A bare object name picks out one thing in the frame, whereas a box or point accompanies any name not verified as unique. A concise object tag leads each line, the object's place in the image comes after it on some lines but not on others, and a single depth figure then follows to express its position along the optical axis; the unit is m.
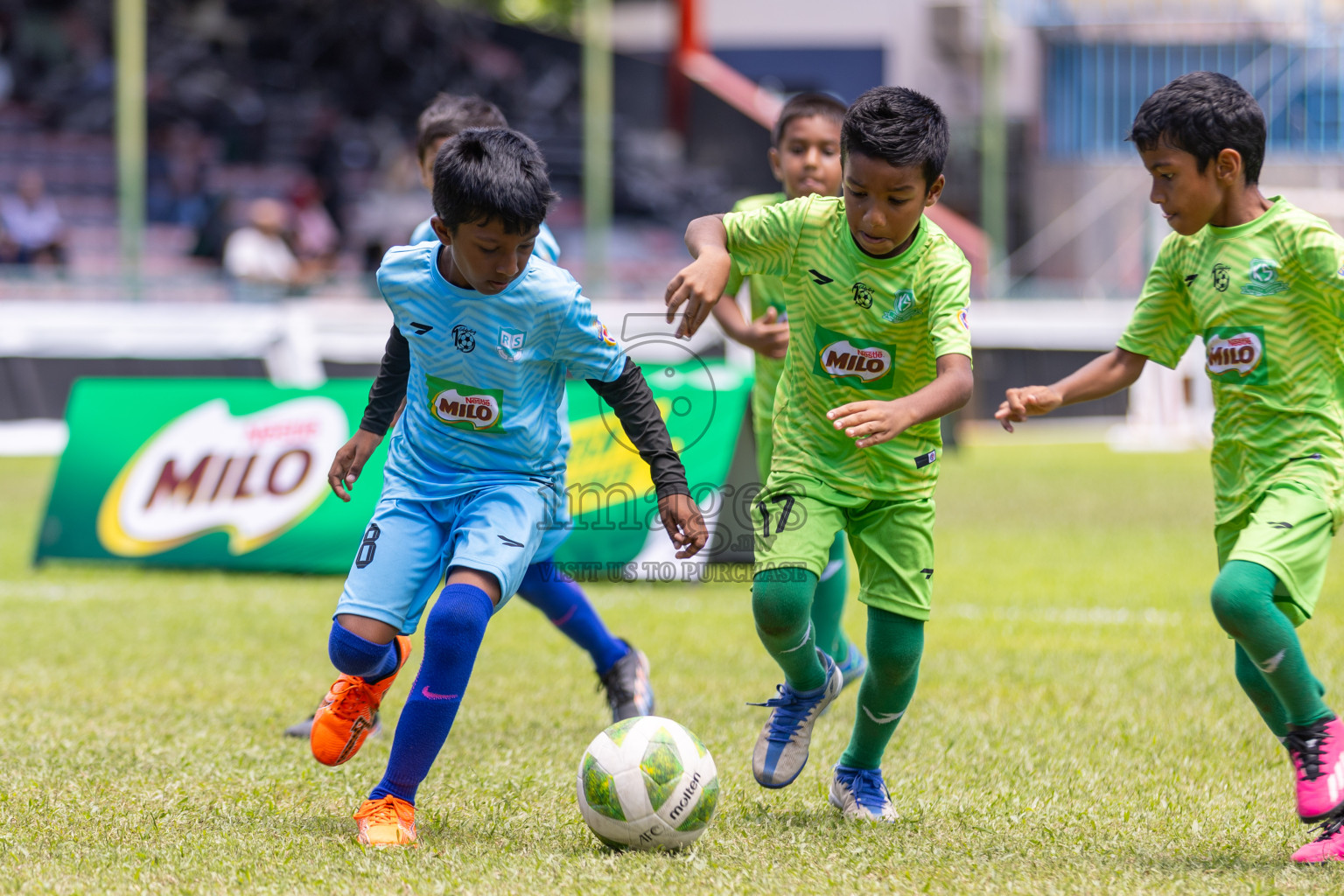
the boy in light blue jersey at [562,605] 10.12
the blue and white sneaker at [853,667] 10.98
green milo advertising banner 16.53
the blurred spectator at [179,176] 40.47
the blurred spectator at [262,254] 32.28
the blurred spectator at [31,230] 34.06
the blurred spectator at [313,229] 37.47
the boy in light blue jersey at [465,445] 7.35
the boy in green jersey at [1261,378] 7.25
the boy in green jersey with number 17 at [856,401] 7.55
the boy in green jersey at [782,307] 10.34
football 7.17
